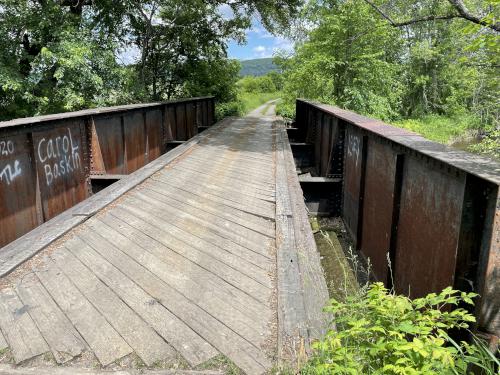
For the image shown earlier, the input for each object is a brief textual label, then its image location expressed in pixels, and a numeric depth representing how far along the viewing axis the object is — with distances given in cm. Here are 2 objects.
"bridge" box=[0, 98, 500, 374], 276
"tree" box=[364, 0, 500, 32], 563
